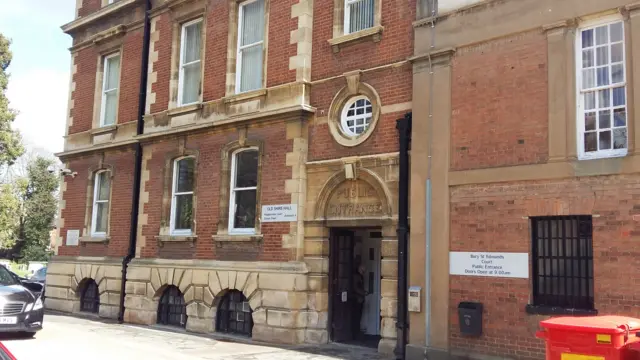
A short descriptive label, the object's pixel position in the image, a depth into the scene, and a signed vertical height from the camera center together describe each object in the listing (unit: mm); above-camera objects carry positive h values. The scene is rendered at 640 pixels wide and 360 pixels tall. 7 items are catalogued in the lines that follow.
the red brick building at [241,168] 12953 +1889
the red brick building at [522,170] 9477 +1413
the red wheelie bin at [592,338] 6031 -735
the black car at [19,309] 12250 -1304
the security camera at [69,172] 20188 +2195
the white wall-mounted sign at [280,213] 13695 +802
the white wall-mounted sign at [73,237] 19703 +182
